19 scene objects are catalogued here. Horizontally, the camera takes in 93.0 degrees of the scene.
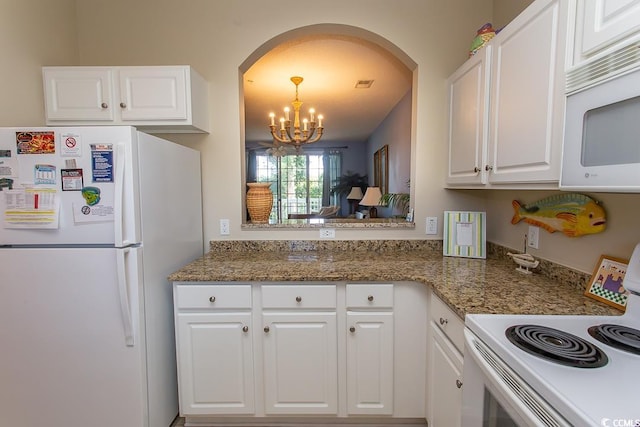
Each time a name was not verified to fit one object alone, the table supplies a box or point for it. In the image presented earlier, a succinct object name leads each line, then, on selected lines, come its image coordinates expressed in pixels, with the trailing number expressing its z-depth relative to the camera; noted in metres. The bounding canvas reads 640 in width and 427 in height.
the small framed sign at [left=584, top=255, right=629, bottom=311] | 1.13
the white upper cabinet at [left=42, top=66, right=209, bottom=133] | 1.79
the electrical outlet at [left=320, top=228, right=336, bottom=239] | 2.16
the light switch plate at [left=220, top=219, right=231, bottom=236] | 2.15
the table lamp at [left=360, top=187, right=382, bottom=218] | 4.82
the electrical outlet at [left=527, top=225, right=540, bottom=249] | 1.62
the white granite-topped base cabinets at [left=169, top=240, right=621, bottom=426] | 1.46
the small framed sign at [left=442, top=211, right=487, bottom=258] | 1.93
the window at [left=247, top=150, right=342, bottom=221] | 8.58
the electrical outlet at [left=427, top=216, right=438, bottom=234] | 2.13
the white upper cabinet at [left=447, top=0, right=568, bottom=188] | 1.09
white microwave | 0.76
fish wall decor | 1.26
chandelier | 3.65
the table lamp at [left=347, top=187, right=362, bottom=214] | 7.56
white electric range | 0.63
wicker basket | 2.17
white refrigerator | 1.36
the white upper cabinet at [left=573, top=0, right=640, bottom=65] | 0.81
